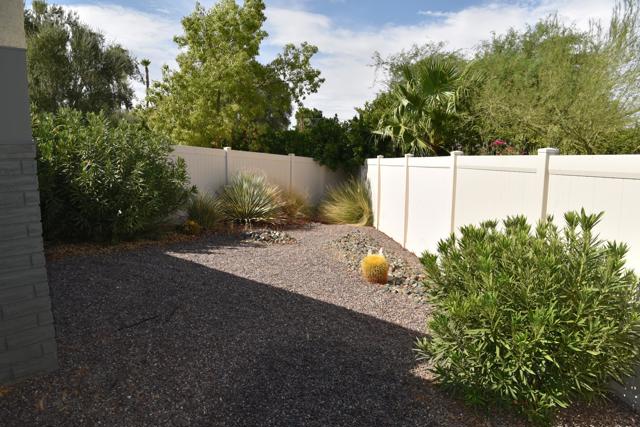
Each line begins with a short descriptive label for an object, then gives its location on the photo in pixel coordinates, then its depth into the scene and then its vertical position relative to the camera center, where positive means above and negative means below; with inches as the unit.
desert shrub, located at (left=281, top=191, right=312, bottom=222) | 445.9 -55.3
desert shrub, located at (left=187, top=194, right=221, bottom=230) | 367.6 -49.4
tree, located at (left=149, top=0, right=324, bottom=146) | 572.7 +97.4
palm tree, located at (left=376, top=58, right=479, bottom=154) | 435.5 +52.5
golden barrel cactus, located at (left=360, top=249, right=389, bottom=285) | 238.8 -62.9
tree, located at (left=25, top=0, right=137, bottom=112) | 663.1 +143.6
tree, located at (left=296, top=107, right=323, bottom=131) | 699.4 +63.4
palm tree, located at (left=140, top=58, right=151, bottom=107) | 834.2 +173.7
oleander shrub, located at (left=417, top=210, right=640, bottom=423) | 102.3 -40.7
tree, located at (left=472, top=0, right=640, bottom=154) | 250.5 +38.7
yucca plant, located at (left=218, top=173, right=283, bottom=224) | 394.0 -43.8
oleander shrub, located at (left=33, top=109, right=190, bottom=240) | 261.7 -15.1
